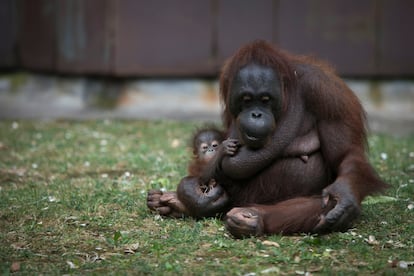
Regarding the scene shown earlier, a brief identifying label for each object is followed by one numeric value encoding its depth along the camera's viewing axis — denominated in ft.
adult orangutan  26.30
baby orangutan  27.63
